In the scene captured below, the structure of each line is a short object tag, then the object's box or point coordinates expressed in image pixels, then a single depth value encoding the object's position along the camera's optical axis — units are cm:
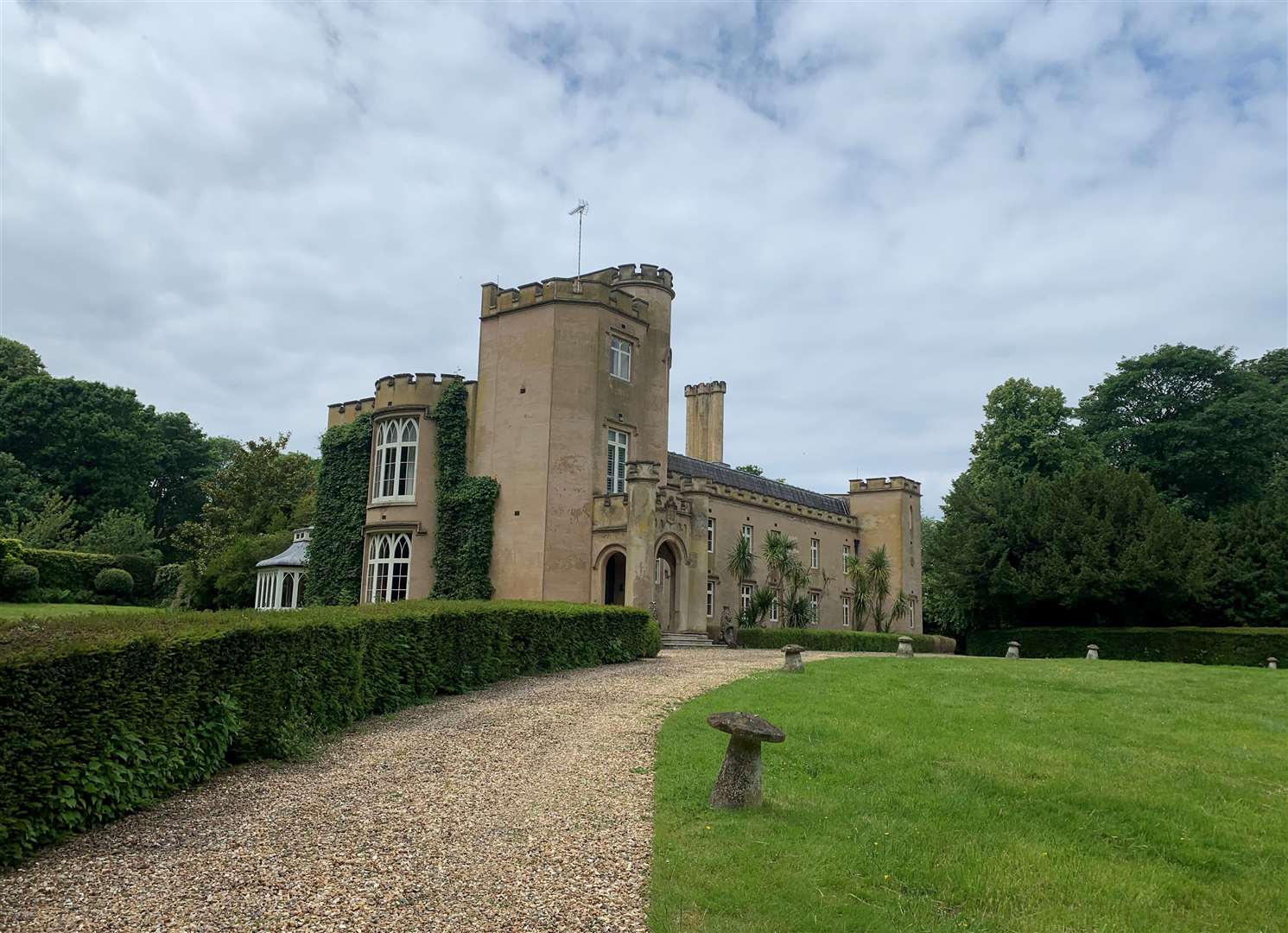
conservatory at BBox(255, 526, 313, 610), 3094
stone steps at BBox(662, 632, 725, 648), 2548
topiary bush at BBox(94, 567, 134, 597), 3756
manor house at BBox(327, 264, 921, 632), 2561
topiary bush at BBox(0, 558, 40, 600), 3342
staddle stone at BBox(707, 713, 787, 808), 733
